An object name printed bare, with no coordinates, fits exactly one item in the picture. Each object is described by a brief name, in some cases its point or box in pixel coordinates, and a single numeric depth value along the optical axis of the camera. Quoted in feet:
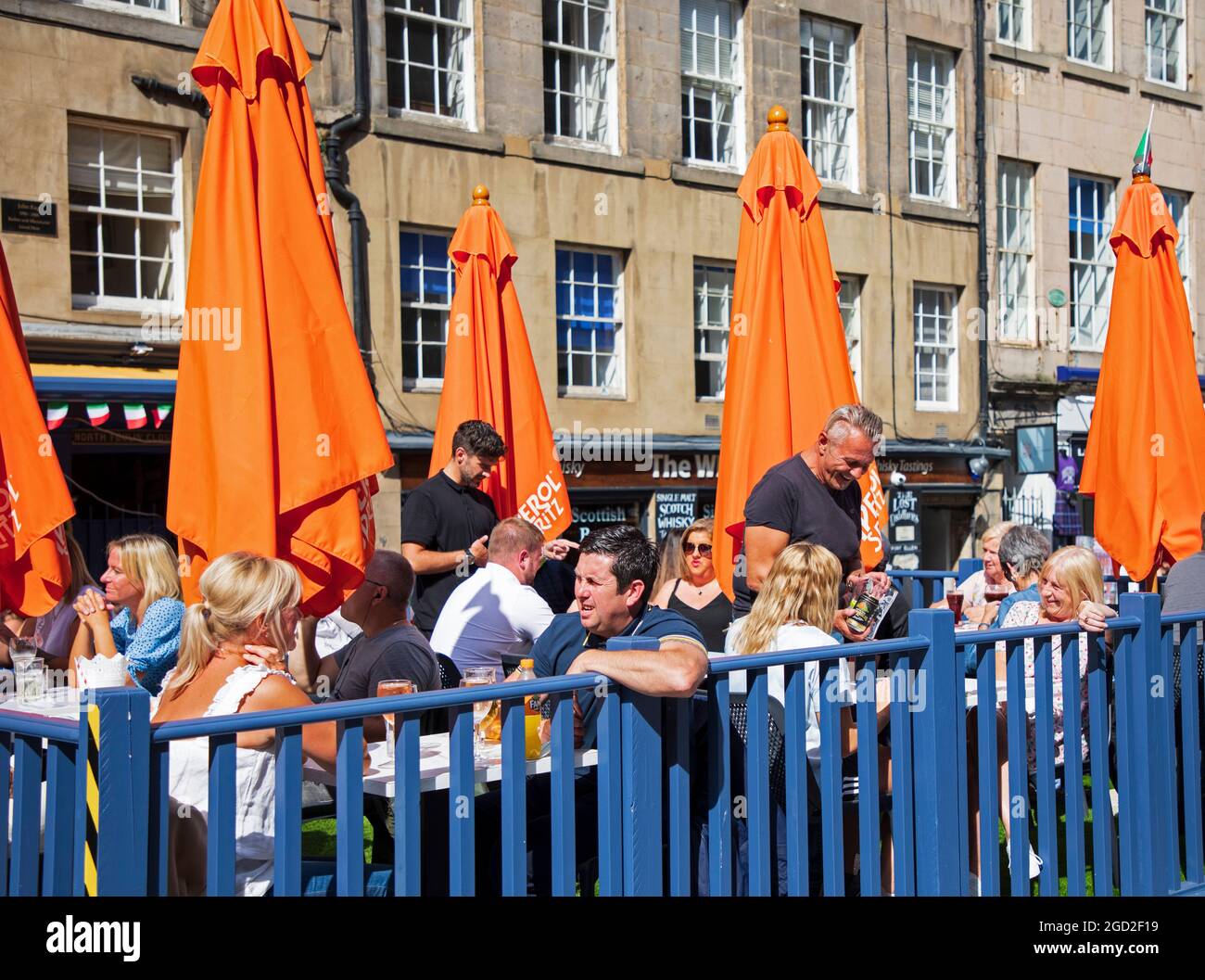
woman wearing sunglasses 24.75
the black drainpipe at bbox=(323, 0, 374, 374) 47.34
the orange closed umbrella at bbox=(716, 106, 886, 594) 23.30
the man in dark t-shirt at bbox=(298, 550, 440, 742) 16.22
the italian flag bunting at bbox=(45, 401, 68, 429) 38.45
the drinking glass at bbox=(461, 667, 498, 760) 14.48
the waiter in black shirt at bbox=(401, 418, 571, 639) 23.73
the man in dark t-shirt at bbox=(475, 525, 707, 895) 13.97
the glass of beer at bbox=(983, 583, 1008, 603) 24.29
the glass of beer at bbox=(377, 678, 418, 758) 14.64
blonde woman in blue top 19.39
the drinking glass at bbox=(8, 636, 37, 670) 18.17
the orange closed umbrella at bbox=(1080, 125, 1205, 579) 27.50
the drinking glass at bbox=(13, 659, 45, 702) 17.35
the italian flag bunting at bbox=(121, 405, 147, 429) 40.55
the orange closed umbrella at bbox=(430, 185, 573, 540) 28.81
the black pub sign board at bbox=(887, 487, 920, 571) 63.21
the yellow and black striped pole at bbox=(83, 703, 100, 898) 8.68
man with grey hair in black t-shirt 18.76
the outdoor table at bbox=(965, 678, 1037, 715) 16.58
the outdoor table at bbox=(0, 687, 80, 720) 15.94
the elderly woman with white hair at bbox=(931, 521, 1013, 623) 24.99
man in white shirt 20.71
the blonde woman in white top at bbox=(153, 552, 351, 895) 11.41
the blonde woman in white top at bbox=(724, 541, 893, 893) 16.22
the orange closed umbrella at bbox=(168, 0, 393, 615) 16.67
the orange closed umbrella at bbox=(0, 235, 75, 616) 17.98
